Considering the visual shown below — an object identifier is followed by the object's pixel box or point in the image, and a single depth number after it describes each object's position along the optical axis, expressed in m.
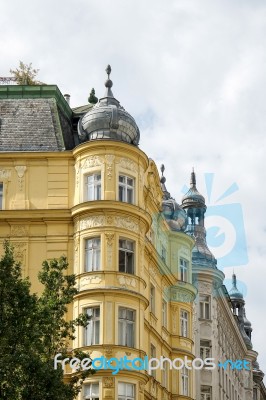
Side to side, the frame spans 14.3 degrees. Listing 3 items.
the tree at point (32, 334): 35.47
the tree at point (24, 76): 57.75
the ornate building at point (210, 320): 72.94
